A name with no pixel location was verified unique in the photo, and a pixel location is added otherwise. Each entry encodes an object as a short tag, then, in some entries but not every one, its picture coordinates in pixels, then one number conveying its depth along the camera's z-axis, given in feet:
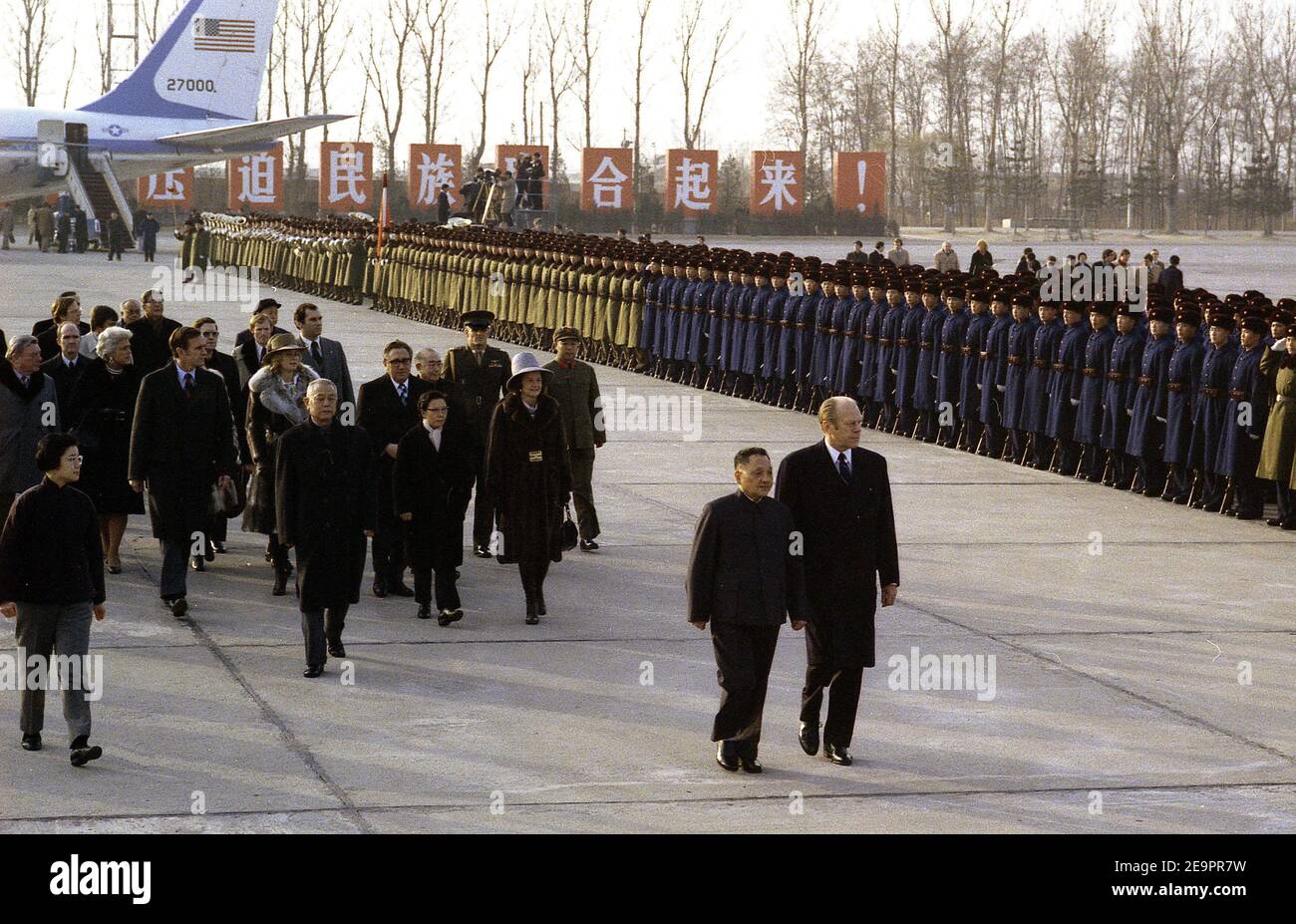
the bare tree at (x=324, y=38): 299.58
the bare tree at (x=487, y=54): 298.76
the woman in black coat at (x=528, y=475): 34.71
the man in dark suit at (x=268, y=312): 41.50
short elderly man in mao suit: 25.23
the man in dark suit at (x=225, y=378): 39.34
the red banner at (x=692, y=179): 225.35
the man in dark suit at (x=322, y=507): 30.53
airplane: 166.81
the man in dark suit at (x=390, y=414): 36.73
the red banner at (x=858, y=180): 230.68
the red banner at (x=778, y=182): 228.22
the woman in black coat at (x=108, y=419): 37.29
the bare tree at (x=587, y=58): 297.74
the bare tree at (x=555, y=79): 301.02
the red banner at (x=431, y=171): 221.05
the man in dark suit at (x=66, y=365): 38.22
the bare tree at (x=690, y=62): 299.99
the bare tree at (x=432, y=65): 298.97
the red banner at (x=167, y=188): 219.00
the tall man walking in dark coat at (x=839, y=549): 25.91
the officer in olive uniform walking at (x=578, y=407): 41.09
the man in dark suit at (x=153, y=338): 41.96
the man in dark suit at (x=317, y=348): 39.65
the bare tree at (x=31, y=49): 302.45
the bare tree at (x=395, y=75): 299.99
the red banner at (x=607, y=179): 224.53
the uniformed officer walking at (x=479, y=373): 39.52
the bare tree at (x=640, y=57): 297.12
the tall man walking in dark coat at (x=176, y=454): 34.76
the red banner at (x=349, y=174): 222.69
